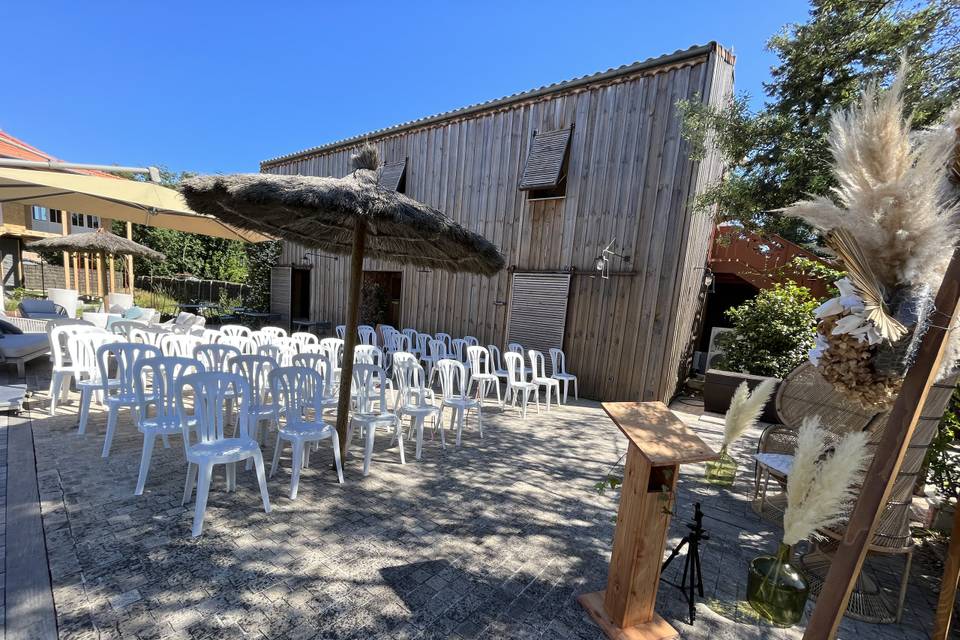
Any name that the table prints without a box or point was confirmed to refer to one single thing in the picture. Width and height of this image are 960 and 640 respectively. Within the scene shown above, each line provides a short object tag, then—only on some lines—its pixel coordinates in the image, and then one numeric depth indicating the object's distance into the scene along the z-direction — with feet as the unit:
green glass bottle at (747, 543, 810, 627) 6.15
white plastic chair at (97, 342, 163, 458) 10.46
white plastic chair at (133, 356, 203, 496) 8.86
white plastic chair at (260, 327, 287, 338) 18.90
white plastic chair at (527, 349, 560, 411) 19.26
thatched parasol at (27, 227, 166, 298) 26.03
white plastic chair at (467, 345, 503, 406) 17.33
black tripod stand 6.40
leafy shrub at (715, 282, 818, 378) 19.99
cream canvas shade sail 14.74
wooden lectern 5.78
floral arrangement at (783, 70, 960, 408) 3.69
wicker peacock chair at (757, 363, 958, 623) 6.37
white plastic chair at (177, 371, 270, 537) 7.84
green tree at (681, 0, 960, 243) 10.12
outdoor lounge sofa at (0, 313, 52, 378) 16.76
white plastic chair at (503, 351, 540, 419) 18.12
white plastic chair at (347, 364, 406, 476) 11.07
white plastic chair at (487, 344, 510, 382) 20.35
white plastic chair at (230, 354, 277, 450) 10.64
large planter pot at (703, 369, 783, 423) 20.25
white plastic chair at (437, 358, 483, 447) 13.72
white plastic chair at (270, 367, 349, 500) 9.53
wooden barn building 20.52
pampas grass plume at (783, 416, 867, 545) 4.76
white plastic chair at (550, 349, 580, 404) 20.83
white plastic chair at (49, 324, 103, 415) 13.05
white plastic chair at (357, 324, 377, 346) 24.04
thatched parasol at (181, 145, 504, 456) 8.55
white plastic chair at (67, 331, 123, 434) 12.88
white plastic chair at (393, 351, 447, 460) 12.37
